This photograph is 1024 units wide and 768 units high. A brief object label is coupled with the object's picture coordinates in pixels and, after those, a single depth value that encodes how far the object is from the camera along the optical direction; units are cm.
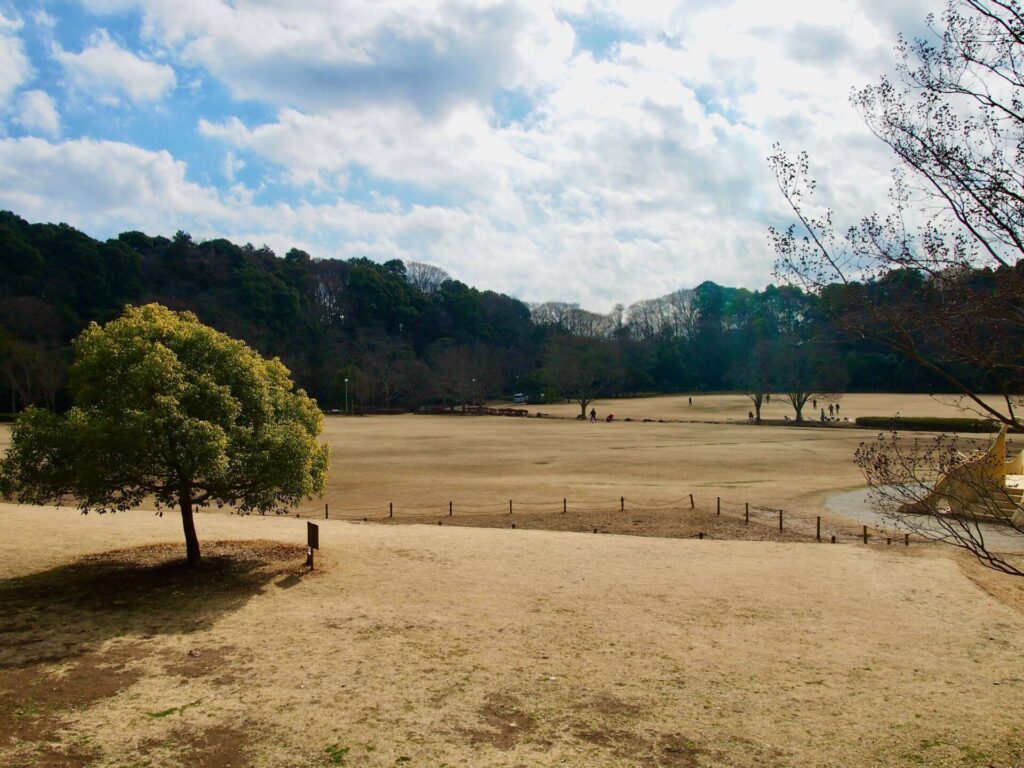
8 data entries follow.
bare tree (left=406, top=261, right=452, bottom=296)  13450
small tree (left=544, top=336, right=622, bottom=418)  8575
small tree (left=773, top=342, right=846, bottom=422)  7053
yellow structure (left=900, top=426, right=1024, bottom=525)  1990
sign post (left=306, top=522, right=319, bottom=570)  1370
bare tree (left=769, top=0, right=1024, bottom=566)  615
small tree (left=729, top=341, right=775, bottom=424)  7391
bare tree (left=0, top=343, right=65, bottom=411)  6259
